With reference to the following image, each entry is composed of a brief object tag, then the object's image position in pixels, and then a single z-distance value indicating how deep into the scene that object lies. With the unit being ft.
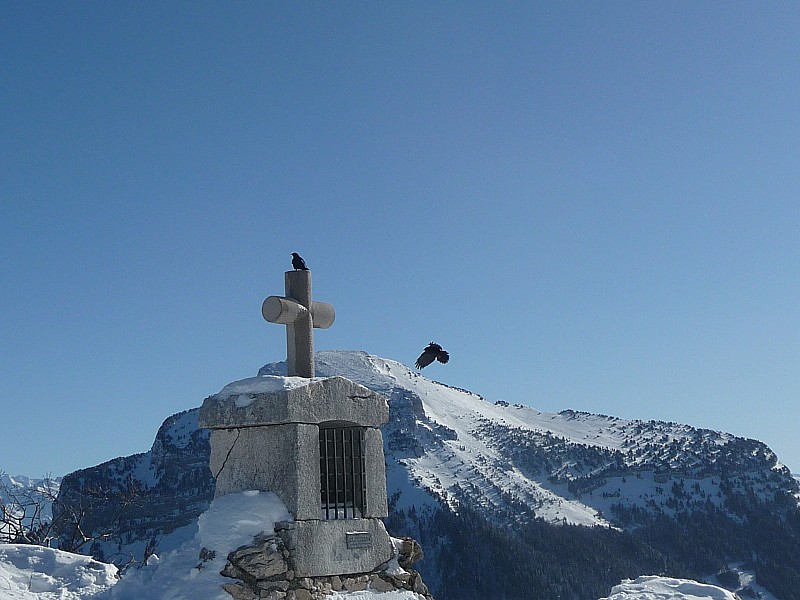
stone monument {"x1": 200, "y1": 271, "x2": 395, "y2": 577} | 26.73
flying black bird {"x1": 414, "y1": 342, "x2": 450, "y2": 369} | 34.06
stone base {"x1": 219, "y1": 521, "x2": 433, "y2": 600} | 25.34
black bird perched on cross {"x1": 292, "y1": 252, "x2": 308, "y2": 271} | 31.30
